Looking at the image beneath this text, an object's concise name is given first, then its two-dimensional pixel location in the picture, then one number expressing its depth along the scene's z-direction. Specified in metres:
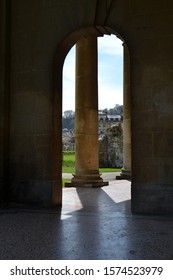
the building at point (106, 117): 120.80
